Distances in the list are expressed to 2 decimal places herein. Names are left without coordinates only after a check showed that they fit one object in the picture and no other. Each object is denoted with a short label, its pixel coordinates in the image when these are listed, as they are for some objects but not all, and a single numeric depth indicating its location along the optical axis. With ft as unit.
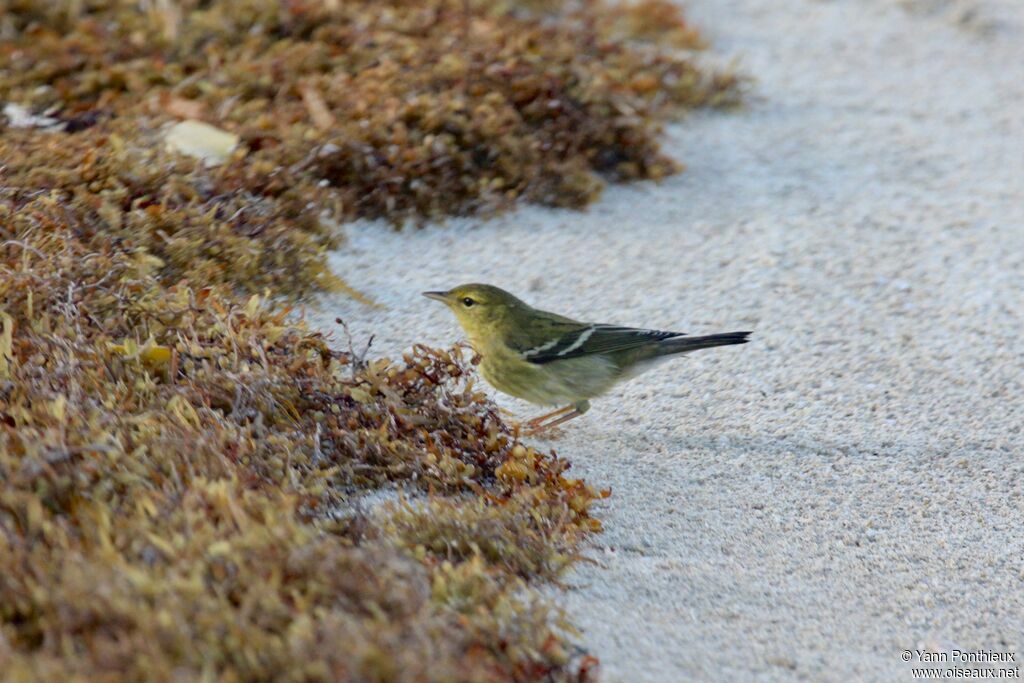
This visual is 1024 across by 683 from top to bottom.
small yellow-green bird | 34.24
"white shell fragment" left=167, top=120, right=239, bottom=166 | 42.86
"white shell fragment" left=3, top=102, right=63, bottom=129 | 44.80
